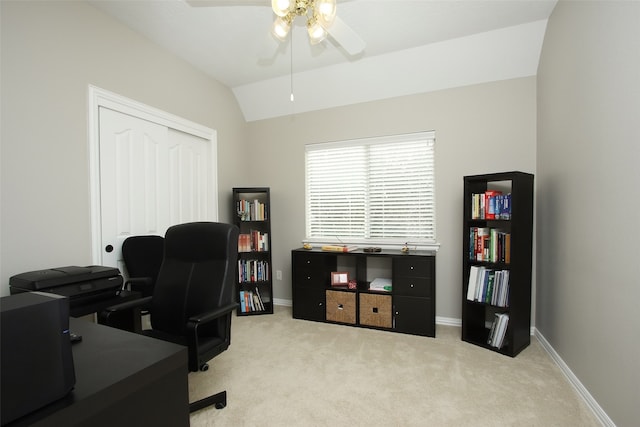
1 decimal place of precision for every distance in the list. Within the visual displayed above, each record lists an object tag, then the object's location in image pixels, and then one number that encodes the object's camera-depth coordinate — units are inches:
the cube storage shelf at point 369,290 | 113.4
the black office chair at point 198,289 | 68.5
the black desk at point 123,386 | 28.5
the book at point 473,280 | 105.6
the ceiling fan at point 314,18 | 64.1
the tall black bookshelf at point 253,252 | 138.6
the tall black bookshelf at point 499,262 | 96.5
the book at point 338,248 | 127.8
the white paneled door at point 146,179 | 94.3
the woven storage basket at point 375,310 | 118.3
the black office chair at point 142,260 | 94.3
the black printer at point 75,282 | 66.6
